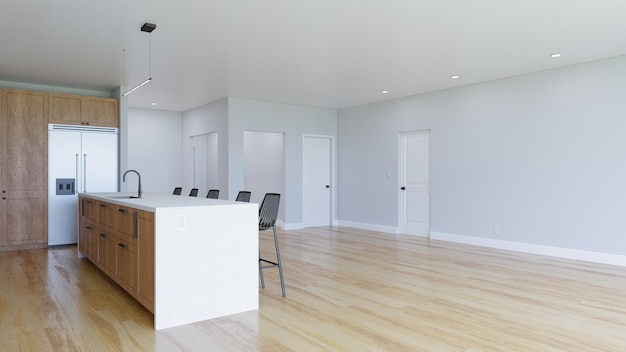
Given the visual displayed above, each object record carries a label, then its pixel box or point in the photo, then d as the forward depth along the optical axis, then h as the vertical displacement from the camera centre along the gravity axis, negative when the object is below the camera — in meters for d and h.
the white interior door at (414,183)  7.65 -0.15
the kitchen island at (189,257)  3.00 -0.62
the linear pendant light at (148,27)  4.08 +1.45
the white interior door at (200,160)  9.37 +0.33
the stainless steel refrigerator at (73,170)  6.42 +0.09
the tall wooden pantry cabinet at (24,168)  6.13 +0.11
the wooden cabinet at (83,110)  6.47 +1.03
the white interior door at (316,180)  9.02 -0.11
